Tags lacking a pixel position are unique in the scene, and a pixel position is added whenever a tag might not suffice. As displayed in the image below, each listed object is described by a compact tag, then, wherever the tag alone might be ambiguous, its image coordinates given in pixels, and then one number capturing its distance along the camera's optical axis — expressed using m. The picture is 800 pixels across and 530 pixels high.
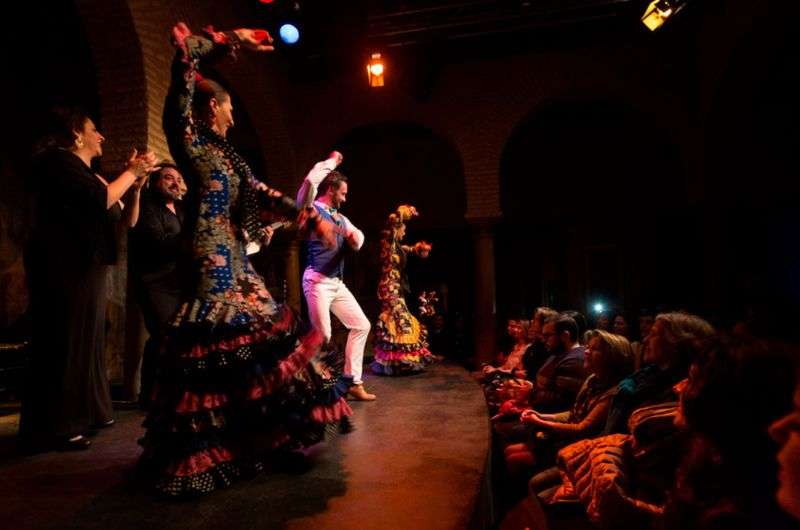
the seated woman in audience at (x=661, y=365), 2.43
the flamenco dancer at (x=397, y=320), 5.61
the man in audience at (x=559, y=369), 3.65
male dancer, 3.71
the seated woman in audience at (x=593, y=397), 2.88
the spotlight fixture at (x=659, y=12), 5.53
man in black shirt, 3.20
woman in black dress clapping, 2.47
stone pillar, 8.37
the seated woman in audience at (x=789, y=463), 0.96
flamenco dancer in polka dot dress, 1.91
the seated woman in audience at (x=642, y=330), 3.73
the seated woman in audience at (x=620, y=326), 6.86
